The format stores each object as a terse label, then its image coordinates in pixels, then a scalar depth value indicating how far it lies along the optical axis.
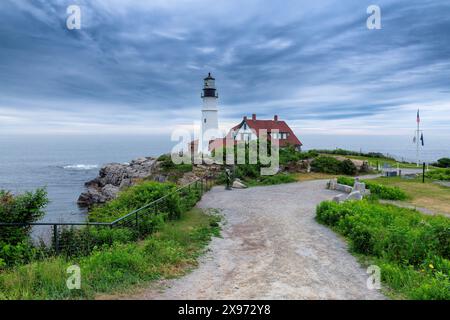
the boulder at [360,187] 19.17
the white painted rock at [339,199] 15.64
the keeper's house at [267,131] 46.25
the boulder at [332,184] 22.45
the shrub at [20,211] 10.55
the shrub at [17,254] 8.87
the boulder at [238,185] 23.66
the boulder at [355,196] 16.72
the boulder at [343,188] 20.59
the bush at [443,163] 44.38
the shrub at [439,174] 27.91
